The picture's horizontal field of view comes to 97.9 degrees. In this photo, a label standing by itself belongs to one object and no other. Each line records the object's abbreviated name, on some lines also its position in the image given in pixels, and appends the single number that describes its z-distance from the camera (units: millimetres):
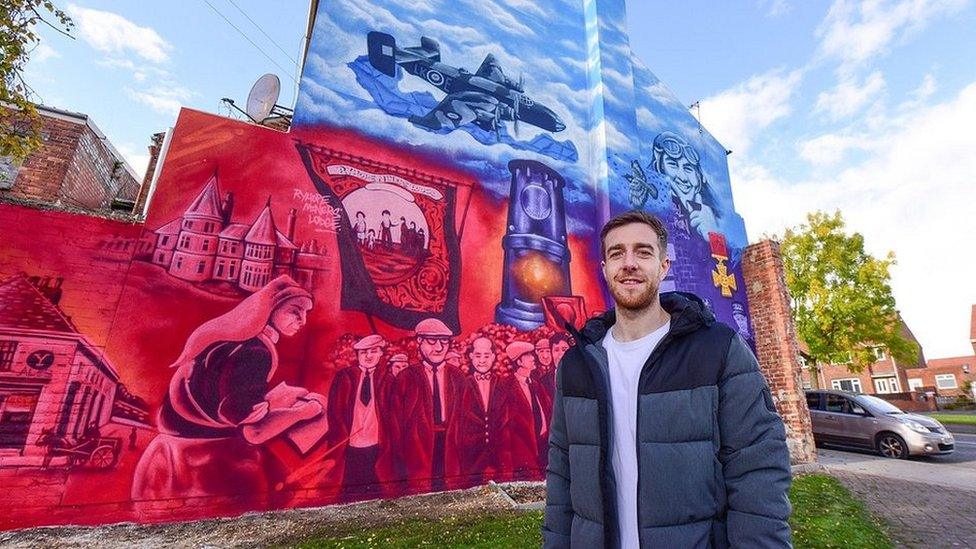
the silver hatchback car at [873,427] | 9508
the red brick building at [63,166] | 8297
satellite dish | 7190
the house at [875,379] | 35281
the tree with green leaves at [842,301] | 18906
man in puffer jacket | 1606
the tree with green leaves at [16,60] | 4844
